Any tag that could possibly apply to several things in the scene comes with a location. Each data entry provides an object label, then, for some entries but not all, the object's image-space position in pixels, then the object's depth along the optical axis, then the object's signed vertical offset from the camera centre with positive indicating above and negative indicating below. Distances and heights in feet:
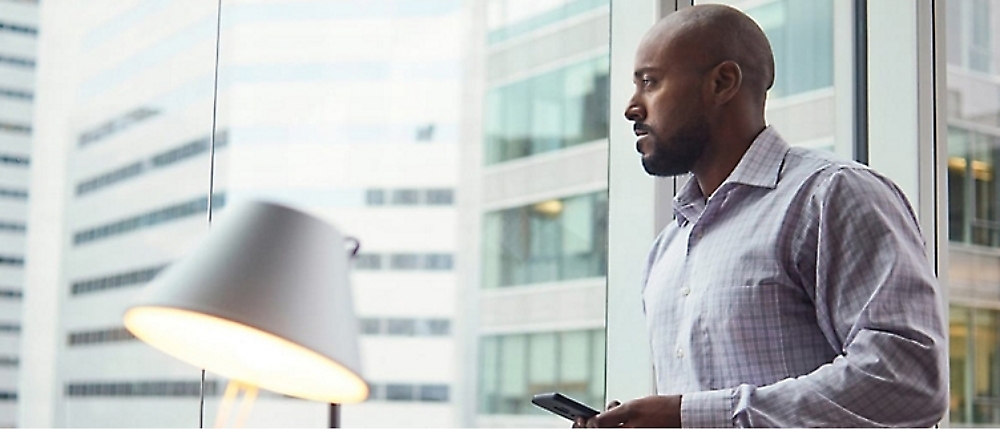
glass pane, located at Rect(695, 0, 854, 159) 9.65 +2.05
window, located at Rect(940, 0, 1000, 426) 9.82 +1.00
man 5.04 +0.26
